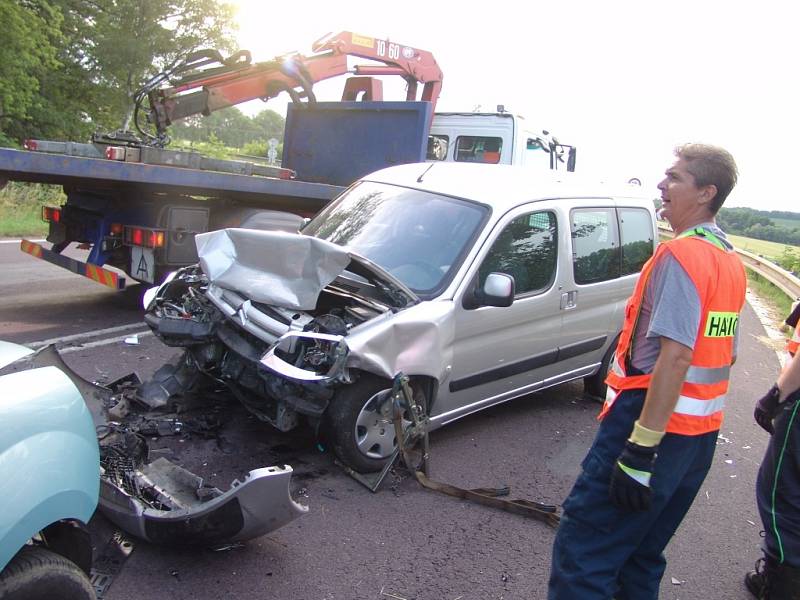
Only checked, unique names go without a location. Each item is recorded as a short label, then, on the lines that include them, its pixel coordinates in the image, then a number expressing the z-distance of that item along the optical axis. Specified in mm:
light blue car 1837
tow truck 6402
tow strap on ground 3748
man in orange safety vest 2275
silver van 3646
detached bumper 2717
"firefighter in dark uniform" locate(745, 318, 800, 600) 3102
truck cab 9617
